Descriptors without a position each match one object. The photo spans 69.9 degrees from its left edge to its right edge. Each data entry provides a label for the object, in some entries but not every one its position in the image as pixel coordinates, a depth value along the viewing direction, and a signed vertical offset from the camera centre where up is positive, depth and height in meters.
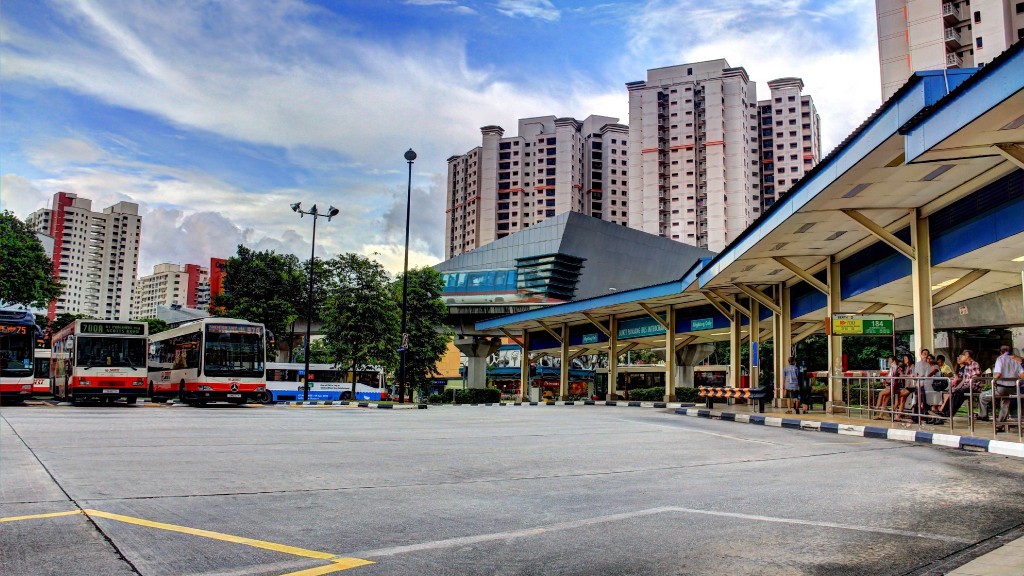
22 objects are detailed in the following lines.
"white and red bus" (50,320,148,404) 23.06 -0.19
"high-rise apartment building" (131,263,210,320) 184.75 +18.03
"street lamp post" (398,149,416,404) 30.25 +0.93
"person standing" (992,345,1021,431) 12.80 -0.16
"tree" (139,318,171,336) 83.12 +3.43
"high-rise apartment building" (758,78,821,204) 138.38 +43.90
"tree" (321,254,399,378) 39.03 +2.23
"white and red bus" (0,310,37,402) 22.34 -0.08
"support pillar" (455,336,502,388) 62.25 +0.75
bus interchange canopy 11.02 +3.51
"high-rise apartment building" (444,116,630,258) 143.00 +37.12
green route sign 19.81 +1.17
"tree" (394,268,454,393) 44.91 +2.08
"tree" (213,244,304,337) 48.97 +4.62
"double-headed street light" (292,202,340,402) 34.47 +6.90
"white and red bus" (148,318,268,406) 24.39 -0.17
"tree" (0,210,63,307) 42.12 +4.89
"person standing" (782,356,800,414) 22.09 -0.38
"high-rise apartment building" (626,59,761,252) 123.38 +36.09
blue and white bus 44.75 -1.61
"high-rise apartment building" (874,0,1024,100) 61.66 +29.99
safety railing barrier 12.98 -0.61
